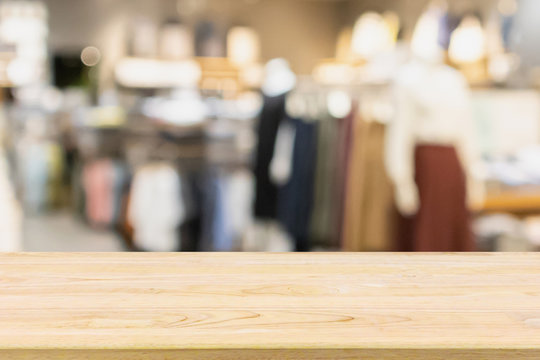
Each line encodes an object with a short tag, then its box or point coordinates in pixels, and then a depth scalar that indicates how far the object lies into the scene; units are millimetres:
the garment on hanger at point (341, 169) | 3164
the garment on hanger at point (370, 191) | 3055
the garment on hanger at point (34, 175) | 6145
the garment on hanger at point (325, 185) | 3277
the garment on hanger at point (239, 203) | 4055
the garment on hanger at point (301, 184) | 3344
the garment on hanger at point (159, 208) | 4109
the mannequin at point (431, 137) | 2846
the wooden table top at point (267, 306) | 718
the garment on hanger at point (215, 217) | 4020
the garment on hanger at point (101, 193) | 5469
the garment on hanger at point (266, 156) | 3627
